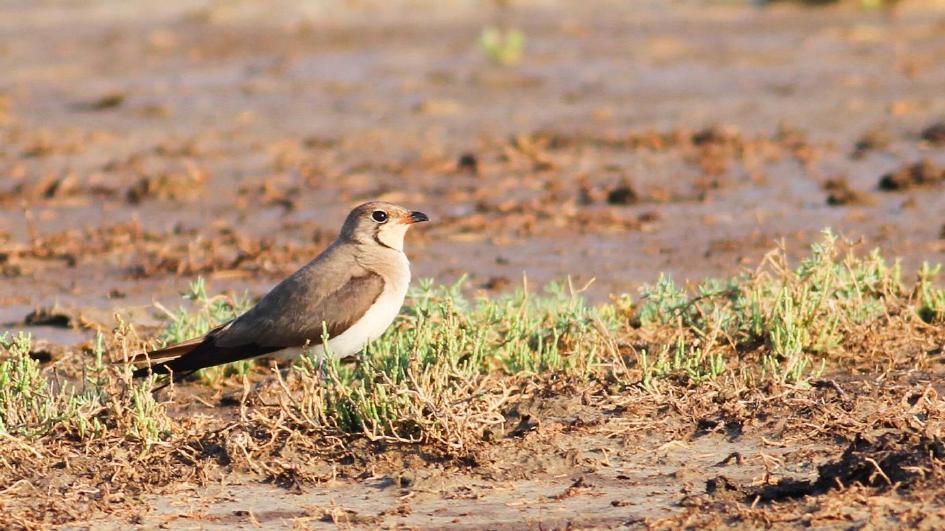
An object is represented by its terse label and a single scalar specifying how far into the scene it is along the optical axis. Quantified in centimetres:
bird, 1311
